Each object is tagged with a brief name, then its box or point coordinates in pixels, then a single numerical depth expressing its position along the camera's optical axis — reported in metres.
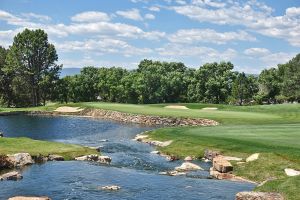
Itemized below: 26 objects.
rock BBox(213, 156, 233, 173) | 41.31
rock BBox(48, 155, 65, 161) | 45.57
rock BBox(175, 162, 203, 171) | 42.84
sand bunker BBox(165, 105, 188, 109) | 113.68
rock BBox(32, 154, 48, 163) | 44.47
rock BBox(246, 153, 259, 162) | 43.12
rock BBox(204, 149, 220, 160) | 48.88
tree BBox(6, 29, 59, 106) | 136.62
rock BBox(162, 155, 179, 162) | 48.97
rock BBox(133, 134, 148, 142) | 66.24
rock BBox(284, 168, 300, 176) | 37.75
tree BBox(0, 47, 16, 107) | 143.65
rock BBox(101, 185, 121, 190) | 33.12
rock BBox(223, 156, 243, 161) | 44.95
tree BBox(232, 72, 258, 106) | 148.69
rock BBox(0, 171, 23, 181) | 35.69
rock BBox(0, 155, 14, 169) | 40.75
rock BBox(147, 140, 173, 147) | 58.19
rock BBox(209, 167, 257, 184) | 38.81
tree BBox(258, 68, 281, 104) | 152.38
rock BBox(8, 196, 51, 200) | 27.87
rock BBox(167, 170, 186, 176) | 40.03
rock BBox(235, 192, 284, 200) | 28.58
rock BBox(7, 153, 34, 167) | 41.56
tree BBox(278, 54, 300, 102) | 139.12
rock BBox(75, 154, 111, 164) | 46.81
